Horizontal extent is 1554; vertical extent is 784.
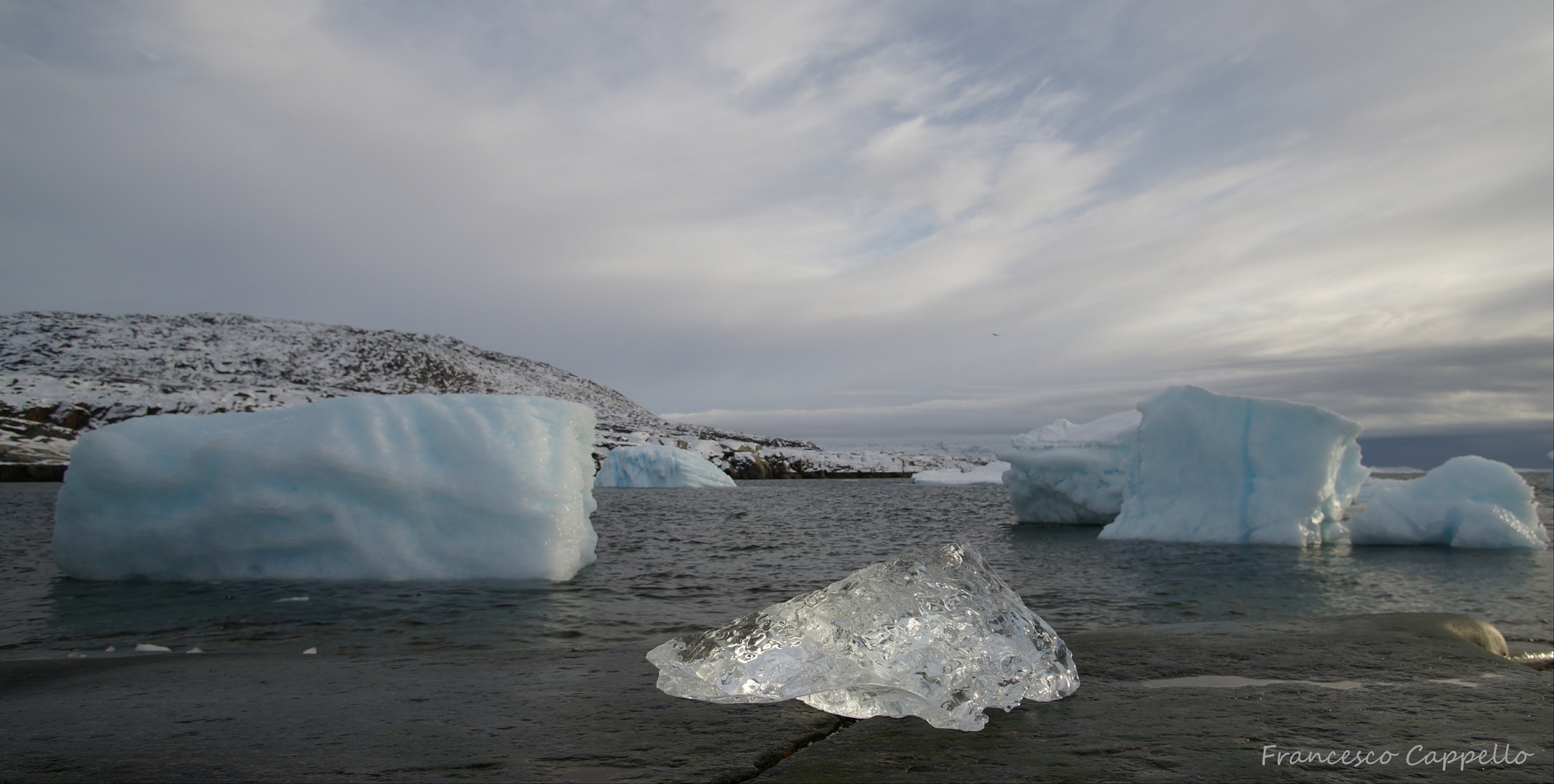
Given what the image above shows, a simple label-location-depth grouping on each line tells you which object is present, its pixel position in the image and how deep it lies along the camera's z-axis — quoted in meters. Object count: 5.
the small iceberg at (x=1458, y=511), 14.20
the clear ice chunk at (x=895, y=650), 3.49
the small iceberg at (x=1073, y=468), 19.05
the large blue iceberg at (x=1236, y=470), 14.08
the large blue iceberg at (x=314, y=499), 8.89
